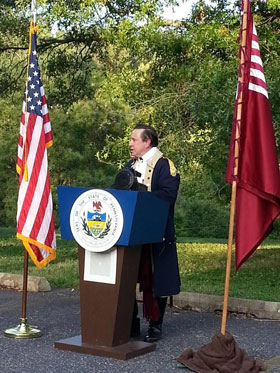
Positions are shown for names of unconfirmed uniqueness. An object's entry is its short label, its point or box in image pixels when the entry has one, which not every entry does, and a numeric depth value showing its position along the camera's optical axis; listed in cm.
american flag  757
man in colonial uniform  709
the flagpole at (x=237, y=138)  603
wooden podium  648
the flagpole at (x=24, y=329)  723
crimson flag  617
